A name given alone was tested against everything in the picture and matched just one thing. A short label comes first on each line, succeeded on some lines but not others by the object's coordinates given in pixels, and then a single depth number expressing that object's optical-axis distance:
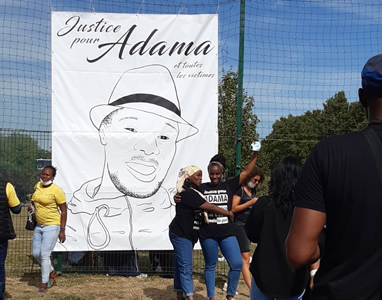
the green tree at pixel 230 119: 8.67
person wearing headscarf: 6.18
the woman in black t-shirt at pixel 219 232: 6.30
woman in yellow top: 7.32
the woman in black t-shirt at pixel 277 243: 3.71
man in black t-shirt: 1.94
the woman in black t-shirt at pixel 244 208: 7.15
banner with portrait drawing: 8.08
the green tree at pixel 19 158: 8.27
